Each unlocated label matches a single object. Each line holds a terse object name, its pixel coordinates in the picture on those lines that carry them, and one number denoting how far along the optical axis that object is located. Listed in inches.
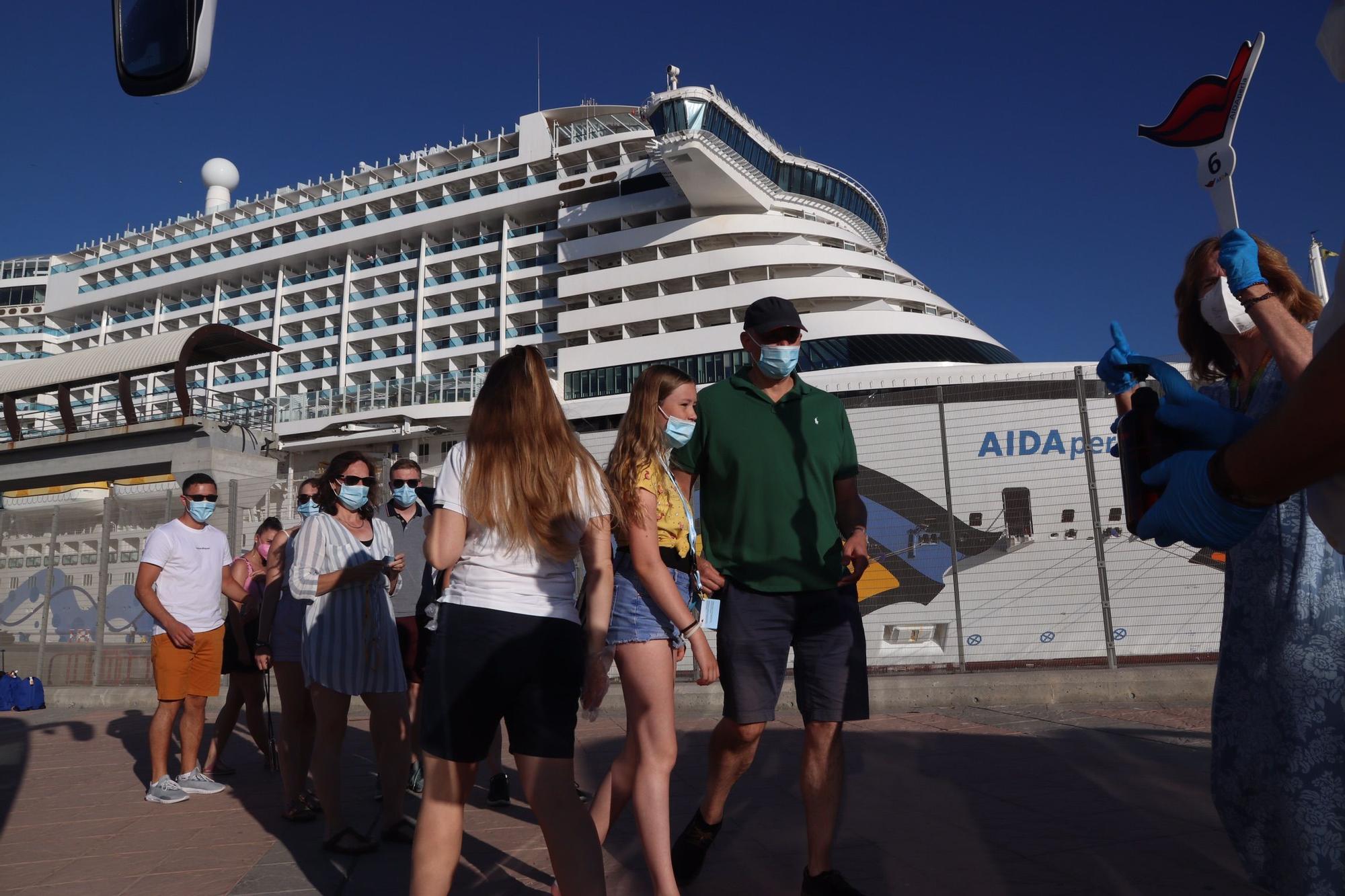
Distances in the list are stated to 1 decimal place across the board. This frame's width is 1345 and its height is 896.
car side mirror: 79.6
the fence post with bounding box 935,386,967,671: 293.6
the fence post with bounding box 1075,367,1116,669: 275.0
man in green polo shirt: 119.3
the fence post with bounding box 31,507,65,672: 400.2
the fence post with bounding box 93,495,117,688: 384.2
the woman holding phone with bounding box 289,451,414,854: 152.3
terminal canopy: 727.1
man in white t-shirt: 193.2
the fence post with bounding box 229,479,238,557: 370.6
